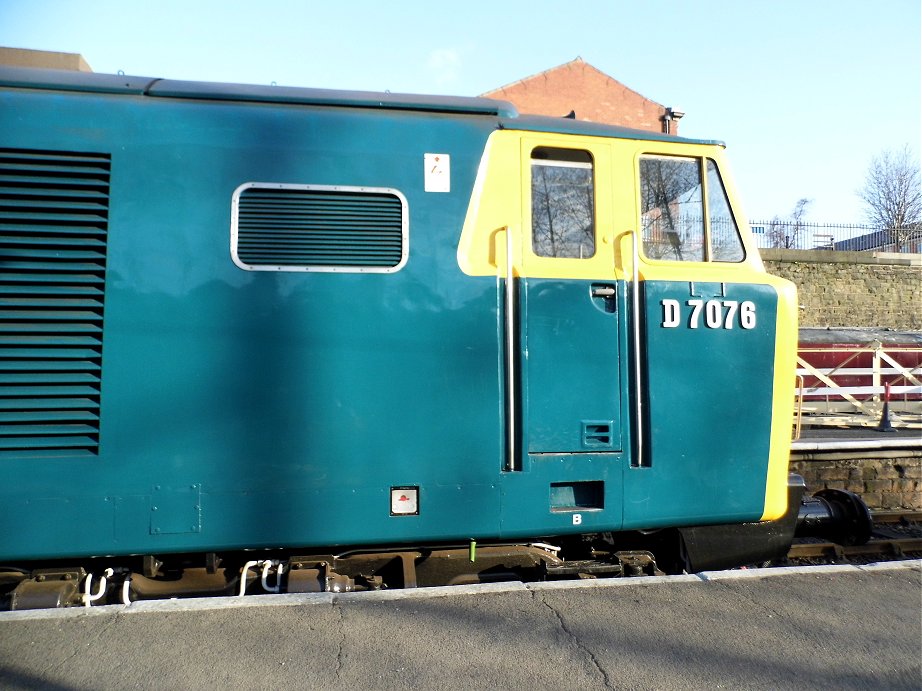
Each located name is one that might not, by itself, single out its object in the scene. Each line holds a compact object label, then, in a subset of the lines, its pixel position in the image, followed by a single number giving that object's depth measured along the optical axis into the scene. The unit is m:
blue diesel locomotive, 2.93
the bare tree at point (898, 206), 34.38
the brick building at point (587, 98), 28.92
